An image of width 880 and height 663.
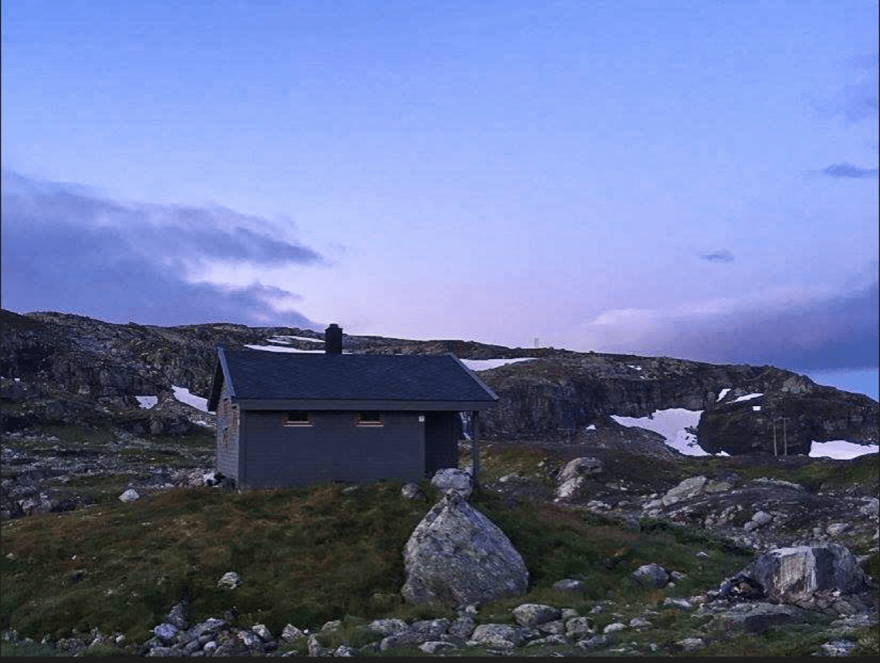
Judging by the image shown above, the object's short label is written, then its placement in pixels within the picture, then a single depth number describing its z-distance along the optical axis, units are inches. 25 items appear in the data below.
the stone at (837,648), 624.1
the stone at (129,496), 1409.2
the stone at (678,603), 866.0
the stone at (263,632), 844.6
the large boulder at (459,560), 969.5
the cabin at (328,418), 1295.5
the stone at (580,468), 2368.4
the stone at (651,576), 1044.5
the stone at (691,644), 670.5
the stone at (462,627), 797.9
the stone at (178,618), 887.1
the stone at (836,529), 1610.5
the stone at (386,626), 803.4
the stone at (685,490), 2070.6
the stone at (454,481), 1223.5
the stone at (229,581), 966.4
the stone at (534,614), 828.6
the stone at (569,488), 2209.9
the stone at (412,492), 1207.6
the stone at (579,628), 761.0
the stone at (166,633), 845.8
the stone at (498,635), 749.6
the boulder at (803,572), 903.1
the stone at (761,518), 1729.8
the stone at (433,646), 704.4
